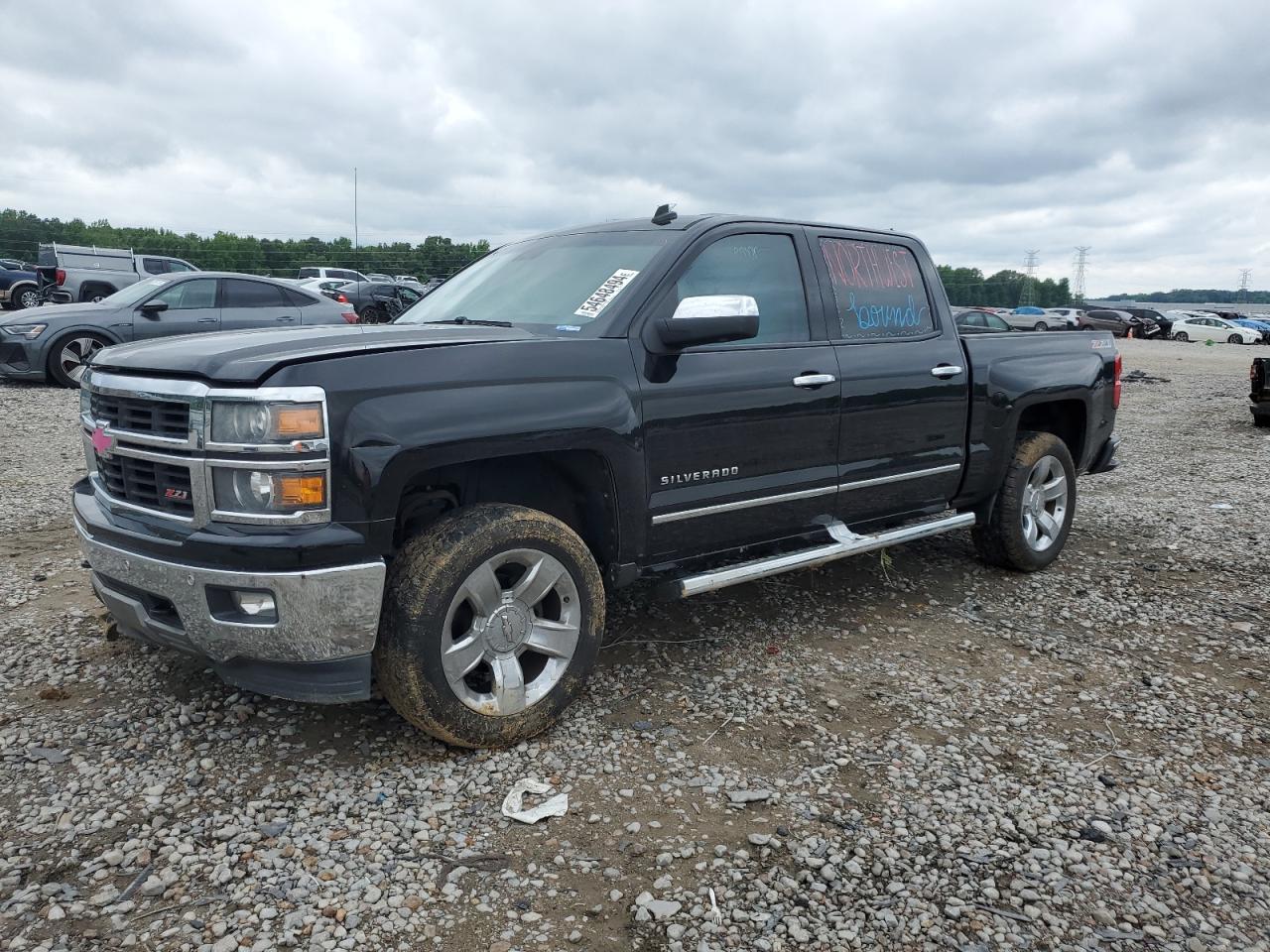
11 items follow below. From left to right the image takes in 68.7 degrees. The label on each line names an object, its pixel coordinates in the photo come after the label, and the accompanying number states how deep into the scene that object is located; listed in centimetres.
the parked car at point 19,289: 2297
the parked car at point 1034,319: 3851
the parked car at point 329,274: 3684
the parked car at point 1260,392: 1175
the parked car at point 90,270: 1875
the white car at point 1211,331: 4178
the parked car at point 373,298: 2348
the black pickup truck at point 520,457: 282
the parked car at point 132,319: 1108
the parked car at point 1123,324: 4303
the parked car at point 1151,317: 4347
